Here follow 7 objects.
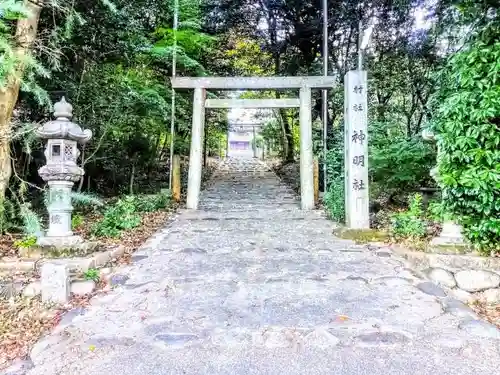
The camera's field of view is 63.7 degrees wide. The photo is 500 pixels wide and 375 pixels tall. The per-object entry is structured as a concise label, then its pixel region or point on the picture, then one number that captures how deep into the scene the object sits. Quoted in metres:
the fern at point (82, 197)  4.35
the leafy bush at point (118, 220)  5.52
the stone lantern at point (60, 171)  4.25
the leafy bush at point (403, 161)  7.29
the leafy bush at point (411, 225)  4.93
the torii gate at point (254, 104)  8.42
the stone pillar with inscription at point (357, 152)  5.81
